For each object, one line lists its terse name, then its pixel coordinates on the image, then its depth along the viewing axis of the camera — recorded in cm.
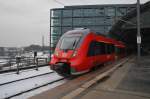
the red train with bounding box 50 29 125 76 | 1102
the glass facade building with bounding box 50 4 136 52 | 5775
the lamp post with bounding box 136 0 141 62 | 1788
